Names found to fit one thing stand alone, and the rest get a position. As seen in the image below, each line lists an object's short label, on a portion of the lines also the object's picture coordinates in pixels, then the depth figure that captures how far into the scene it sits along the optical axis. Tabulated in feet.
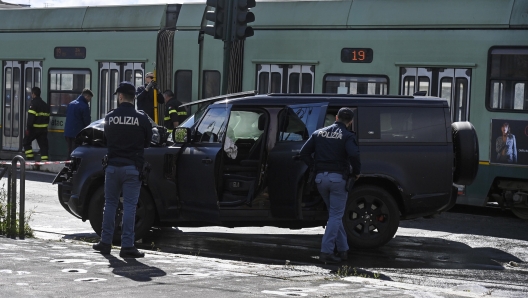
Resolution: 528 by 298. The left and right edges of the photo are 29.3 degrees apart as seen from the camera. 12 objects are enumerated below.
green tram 49.44
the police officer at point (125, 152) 33.78
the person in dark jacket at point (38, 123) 69.72
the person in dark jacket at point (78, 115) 64.90
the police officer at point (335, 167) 34.09
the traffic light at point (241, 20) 56.39
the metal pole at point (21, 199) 37.78
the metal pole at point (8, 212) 38.14
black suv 37.58
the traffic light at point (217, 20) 56.70
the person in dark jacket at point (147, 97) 59.52
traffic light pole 56.59
